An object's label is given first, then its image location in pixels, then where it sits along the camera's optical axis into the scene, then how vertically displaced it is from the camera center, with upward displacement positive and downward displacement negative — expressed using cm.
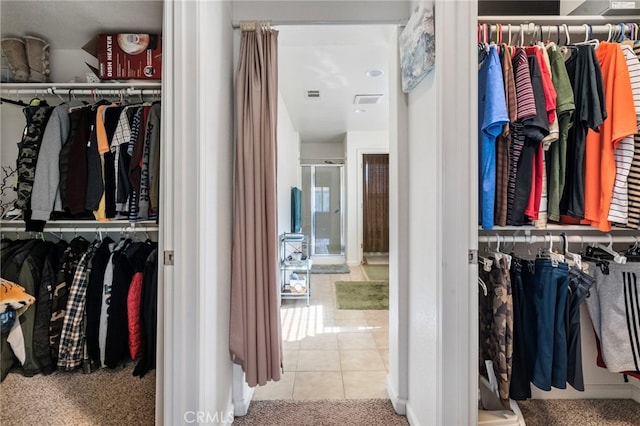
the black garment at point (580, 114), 112 +40
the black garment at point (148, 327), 134 -56
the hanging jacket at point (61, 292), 134 -40
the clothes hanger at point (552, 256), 120 -19
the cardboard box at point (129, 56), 154 +88
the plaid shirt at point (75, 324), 133 -55
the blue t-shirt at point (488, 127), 109 +33
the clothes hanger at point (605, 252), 122 -19
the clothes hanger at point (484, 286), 116 -31
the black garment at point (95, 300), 136 -44
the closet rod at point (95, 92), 149 +67
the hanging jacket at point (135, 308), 136 -48
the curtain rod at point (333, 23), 146 +100
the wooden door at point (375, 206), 523 +12
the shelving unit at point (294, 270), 315 -67
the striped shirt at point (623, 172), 111 +16
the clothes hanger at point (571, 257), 121 -20
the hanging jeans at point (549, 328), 117 -49
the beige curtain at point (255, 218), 138 -3
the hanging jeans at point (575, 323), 119 -48
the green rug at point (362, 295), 313 -102
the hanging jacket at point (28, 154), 137 +29
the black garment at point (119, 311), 136 -49
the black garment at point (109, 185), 152 +15
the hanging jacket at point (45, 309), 129 -46
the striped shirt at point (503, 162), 114 +21
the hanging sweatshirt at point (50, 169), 142 +23
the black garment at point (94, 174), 150 +21
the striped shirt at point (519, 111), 109 +39
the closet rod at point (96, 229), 152 -9
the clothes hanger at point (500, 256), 119 -19
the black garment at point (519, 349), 121 -59
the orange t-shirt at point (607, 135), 110 +31
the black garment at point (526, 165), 112 +20
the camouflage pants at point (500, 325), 117 -48
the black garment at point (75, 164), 148 +26
